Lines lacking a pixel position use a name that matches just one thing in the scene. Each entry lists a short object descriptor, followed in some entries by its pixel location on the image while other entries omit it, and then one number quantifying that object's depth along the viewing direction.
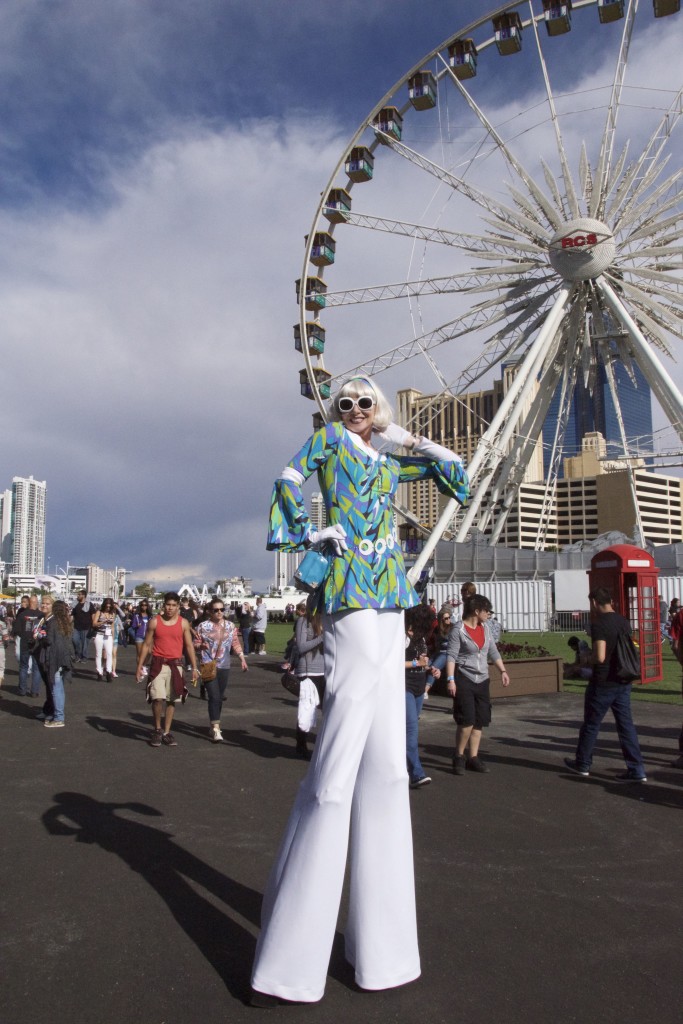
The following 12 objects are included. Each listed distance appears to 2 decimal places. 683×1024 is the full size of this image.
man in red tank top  9.20
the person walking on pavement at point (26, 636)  14.31
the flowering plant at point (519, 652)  14.20
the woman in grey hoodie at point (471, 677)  7.51
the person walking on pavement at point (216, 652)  9.43
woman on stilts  3.08
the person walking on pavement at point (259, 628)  23.45
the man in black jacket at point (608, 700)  7.16
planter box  12.77
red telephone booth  15.12
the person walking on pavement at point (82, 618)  19.23
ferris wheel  22.95
